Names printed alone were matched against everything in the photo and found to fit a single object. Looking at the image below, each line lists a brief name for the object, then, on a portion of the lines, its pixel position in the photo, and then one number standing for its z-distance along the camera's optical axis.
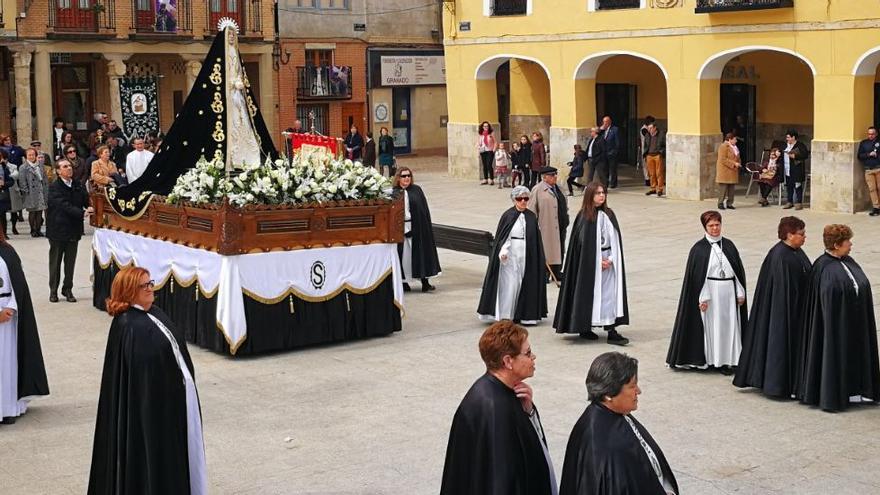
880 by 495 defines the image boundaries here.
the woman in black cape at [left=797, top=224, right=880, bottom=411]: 10.16
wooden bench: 17.41
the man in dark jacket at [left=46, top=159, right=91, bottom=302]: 15.70
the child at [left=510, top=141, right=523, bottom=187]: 29.62
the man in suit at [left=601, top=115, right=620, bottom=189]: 28.47
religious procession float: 12.66
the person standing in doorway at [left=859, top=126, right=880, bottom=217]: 23.53
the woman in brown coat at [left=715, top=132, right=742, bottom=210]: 25.39
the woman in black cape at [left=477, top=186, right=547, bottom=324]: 13.72
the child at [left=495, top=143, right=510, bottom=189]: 30.58
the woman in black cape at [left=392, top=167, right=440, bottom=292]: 16.36
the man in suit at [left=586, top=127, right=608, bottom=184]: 28.41
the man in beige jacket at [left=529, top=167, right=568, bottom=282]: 16.16
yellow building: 24.23
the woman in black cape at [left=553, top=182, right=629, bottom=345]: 12.71
